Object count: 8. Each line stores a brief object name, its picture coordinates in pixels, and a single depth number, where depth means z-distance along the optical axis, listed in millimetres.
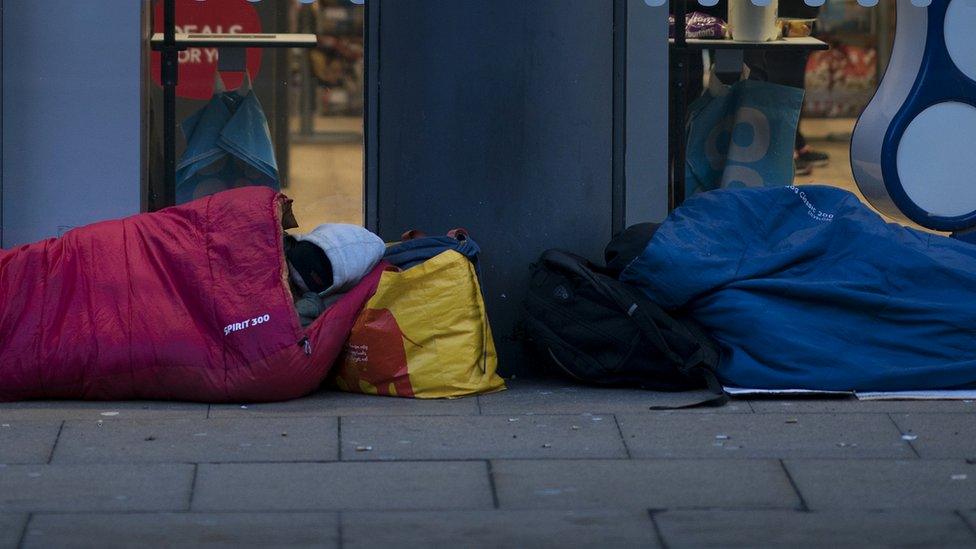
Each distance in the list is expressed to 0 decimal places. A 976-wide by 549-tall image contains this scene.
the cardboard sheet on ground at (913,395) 11578
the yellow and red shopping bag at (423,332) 11484
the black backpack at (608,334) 11523
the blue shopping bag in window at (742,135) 14047
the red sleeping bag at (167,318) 11031
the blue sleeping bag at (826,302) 11672
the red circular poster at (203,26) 13398
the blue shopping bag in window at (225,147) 13625
